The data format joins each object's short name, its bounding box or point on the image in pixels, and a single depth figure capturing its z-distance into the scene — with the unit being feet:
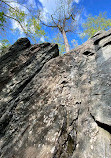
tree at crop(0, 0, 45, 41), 30.53
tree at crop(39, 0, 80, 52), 54.72
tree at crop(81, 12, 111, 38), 61.82
